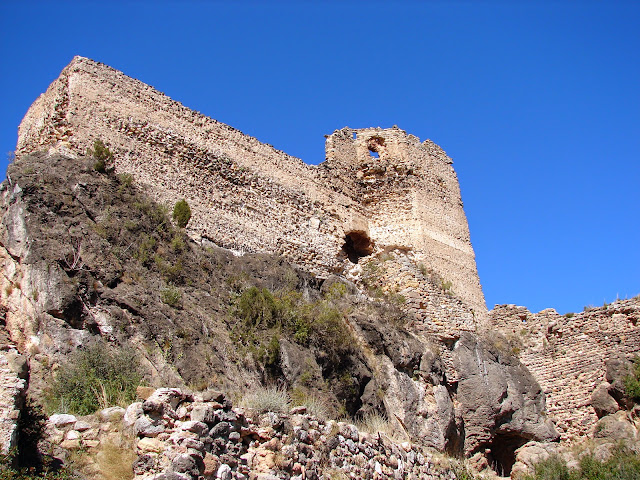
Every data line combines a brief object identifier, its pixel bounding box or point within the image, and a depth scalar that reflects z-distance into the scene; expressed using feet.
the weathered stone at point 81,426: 21.33
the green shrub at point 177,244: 42.38
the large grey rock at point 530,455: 51.21
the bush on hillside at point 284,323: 39.03
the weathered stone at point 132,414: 21.33
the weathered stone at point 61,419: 21.28
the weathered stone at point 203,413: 22.25
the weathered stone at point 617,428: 51.21
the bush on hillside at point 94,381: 24.67
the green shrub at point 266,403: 26.07
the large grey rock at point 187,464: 19.90
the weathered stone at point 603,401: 54.29
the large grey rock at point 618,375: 53.78
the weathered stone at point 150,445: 20.51
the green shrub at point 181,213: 47.42
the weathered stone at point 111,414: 21.90
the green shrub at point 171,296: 36.50
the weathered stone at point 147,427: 20.97
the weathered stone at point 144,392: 23.29
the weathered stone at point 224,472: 21.13
